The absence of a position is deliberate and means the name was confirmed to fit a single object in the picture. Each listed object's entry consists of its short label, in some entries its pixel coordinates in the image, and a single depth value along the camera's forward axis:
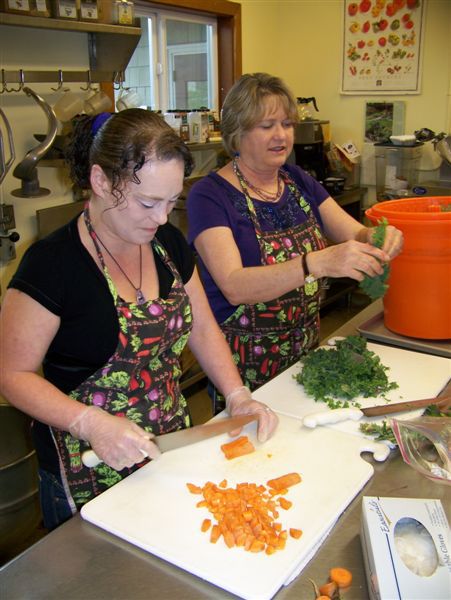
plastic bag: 1.08
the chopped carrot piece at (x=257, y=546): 0.92
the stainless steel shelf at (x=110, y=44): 2.23
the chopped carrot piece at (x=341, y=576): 0.87
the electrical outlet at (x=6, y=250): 2.26
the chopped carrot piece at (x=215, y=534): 0.95
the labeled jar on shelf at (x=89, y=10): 2.17
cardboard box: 0.77
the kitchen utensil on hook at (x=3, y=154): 1.99
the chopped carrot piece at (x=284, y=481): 1.08
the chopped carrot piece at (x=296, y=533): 0.96
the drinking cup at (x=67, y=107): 2.35
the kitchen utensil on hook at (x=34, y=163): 2.13
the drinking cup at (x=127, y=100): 2.62
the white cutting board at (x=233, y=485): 0.90
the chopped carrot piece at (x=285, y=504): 1.03
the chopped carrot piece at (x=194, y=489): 1.08
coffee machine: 3.82
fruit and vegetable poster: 3.78
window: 3.29
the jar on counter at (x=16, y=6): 1.92
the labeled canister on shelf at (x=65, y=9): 2.08
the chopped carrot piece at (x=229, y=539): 0.94
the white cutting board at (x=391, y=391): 1.35
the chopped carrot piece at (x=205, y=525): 0.98
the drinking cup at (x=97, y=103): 2.43
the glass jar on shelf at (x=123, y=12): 2.32
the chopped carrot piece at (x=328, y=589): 0.86
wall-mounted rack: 2.15
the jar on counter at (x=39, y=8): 2.01
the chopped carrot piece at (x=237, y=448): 1.18
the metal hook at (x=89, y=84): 2.44
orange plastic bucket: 1.58
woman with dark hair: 1.15
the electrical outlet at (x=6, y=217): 2.22
